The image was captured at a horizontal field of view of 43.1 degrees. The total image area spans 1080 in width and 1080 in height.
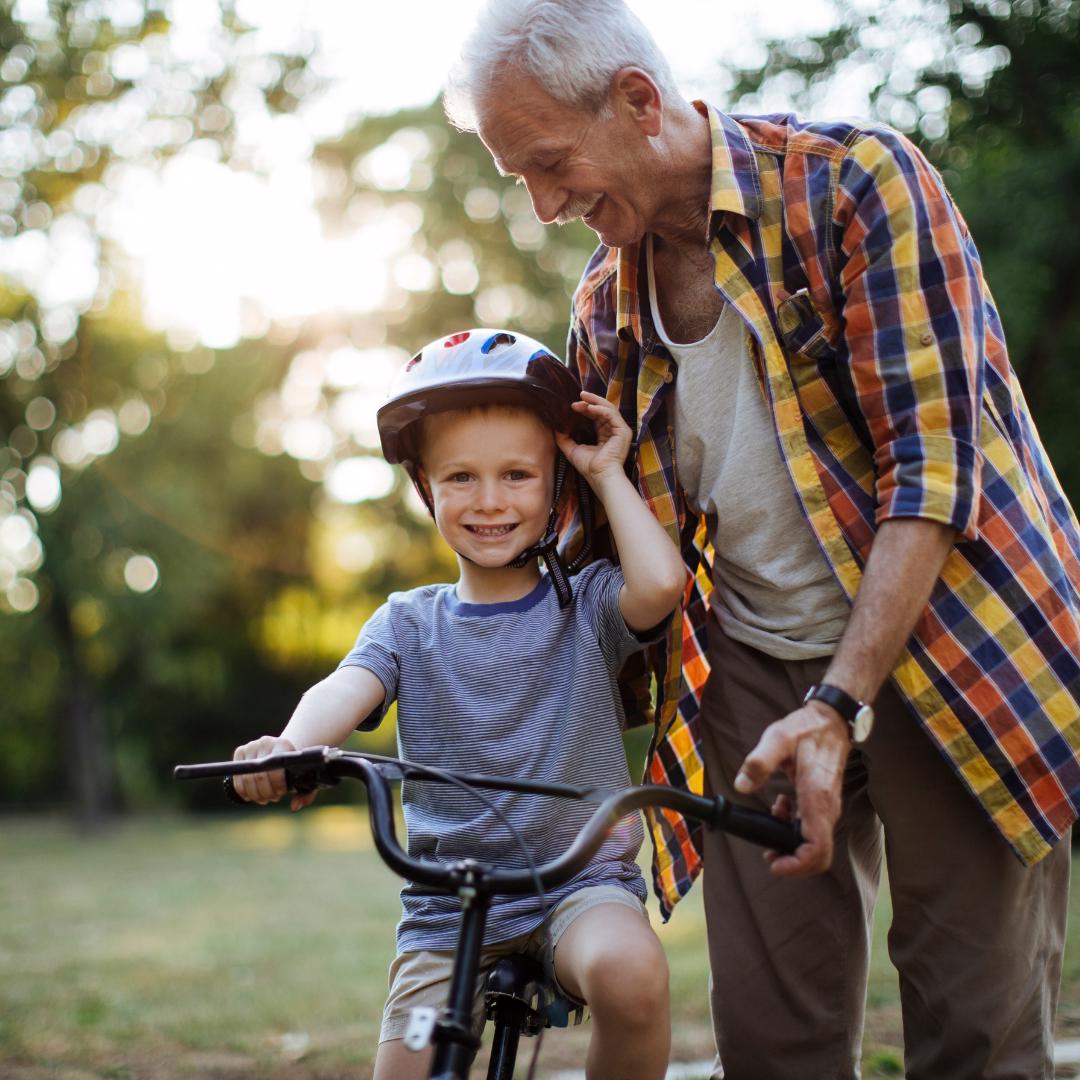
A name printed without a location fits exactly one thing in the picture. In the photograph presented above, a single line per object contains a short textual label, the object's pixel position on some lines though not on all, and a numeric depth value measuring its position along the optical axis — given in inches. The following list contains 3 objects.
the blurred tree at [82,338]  875.4
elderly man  105.3
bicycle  84.9
